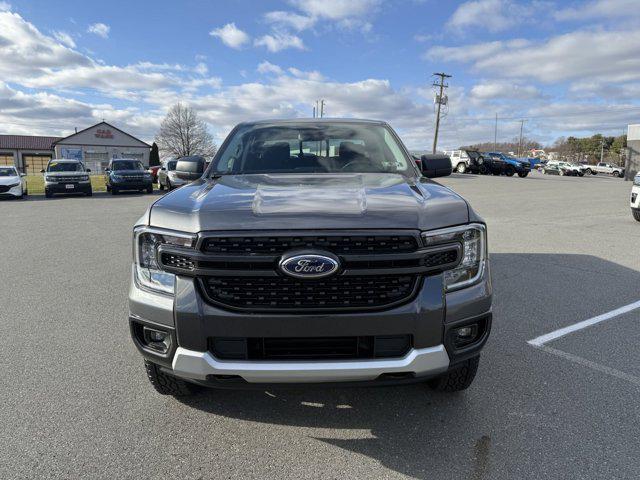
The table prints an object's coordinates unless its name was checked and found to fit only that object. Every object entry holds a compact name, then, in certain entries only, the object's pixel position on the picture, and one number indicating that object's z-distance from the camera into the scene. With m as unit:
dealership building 74.50
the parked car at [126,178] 21.98
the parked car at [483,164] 37.88
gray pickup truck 2.23
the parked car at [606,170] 59.83
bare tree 77.50
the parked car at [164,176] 24.27
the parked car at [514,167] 37.06
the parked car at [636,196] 10.41
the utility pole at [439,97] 55.97
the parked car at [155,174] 33.01
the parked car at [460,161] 39.09
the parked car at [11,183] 19.12
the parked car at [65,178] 20.59
